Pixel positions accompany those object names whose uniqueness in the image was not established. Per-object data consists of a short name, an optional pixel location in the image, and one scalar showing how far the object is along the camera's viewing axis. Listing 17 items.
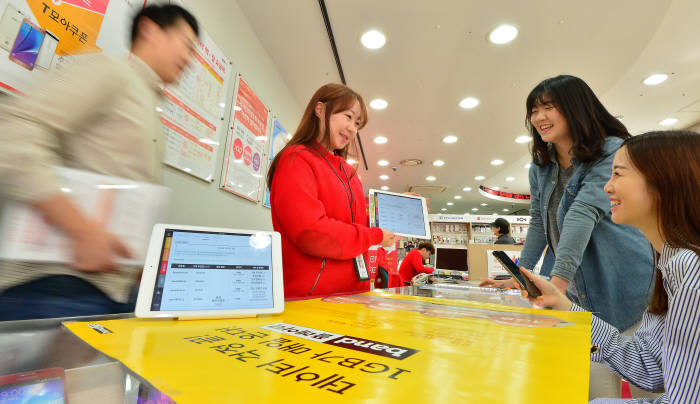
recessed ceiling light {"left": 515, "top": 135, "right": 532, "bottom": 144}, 4.67
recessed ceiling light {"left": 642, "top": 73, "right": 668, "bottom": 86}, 3.21
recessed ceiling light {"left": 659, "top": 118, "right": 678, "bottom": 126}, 4.19
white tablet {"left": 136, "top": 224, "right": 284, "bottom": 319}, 0.57
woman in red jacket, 0.89
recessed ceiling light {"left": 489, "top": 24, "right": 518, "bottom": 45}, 2.46
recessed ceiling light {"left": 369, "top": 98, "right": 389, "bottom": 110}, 3.61
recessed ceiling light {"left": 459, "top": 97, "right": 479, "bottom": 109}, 3.59
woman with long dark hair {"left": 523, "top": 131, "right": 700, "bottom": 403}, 0.53
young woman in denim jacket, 0.90
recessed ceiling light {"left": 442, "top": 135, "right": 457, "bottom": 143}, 4.70
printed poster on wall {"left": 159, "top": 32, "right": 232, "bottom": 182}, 1.48
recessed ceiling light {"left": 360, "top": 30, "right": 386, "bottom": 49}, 2.52
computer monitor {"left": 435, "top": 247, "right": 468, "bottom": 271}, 3.32
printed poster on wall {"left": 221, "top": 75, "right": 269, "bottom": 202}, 2.01
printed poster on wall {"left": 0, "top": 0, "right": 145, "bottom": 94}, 0.83
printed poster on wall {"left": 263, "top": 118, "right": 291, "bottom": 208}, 2.62
